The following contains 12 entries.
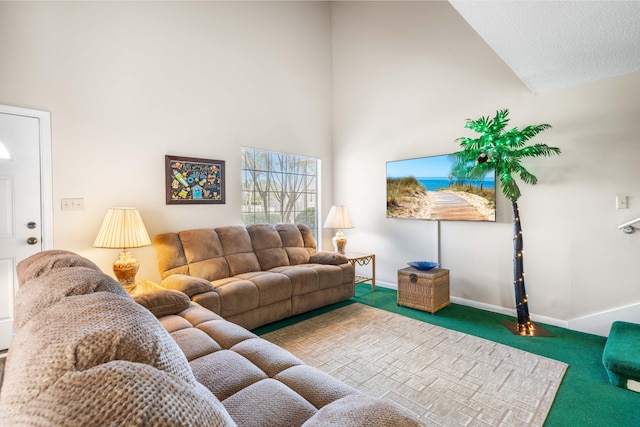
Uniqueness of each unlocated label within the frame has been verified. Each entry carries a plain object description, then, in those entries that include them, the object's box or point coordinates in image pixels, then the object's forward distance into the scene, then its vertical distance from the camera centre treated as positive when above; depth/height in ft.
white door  8.08 +0.43
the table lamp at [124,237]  8.73 -0.78
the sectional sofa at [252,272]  8.96 -2.21
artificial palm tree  9.19 +1.60
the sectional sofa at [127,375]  1.61 -1.03
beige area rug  5.96 -3.93
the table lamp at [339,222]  14.26 -0.58
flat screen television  11.27 +0.73
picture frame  10.98 +1.16
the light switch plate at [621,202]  8.75 +0.18
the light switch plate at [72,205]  8.92 +0.19
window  13.57 +1.09
